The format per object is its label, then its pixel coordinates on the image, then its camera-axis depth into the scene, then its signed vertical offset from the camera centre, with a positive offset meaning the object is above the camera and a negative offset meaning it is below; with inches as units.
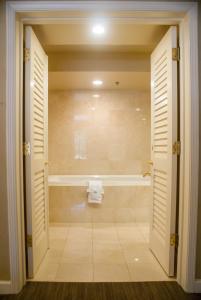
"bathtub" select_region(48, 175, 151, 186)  169.4 -21.2
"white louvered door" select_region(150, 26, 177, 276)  77.7 +0.0
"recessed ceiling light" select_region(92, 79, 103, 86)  146.2 +42.7
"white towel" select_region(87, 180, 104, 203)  133.2 -25.2
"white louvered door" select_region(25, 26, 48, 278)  76.7 -0.4
